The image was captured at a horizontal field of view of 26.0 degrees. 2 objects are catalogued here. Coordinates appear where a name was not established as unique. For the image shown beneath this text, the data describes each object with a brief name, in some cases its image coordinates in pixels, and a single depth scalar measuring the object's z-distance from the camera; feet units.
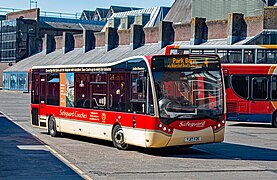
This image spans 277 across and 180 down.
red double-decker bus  91.66
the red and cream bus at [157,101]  52.70
